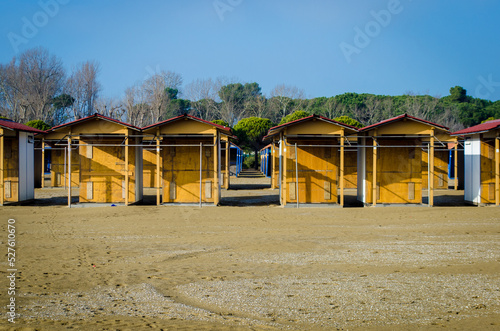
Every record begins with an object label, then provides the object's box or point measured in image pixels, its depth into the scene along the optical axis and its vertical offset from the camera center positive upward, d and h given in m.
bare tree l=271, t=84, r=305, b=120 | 61.62 +8.78
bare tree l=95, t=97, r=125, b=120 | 52.71 +6.83
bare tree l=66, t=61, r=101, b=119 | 56.40 +9.92
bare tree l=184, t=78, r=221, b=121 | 62.91 +8.44
